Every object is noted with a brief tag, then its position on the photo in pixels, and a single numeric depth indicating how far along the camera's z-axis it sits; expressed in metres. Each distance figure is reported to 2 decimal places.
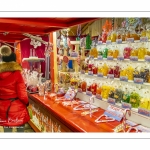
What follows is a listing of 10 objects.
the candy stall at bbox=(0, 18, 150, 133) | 2.45
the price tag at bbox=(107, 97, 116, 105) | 2.72
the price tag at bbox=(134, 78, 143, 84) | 2.39
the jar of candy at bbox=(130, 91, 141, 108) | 2.44
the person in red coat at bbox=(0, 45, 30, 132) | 2.70
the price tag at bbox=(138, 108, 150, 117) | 2.30
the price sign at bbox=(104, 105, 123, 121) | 2.54
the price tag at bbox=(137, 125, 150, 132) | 2.28
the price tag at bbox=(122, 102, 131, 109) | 2.49
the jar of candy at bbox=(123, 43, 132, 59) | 2.60
